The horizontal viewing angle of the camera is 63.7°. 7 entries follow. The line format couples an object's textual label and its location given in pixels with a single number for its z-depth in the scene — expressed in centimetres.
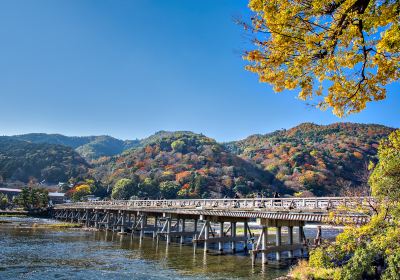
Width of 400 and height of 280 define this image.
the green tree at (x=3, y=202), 7550
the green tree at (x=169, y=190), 8462
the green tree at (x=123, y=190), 8562
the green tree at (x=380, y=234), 927
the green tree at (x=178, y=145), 13000
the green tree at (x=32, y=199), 7338
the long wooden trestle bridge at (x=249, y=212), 1739
